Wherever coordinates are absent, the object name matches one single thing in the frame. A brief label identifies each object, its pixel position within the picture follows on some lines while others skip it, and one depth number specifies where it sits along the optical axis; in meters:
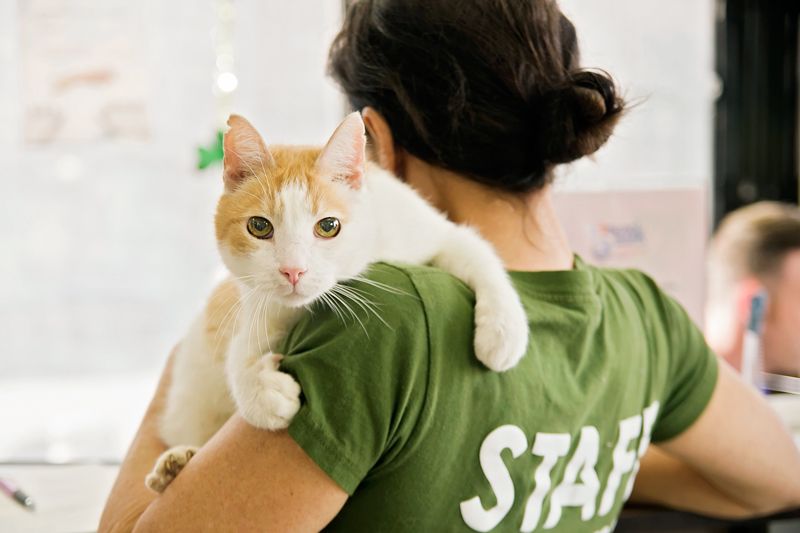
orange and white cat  0.75
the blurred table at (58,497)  1.09
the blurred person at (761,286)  1.96
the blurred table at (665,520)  1.20
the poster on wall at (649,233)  1.60
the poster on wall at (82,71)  1.71
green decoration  1.71
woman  0.71
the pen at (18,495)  1.16
